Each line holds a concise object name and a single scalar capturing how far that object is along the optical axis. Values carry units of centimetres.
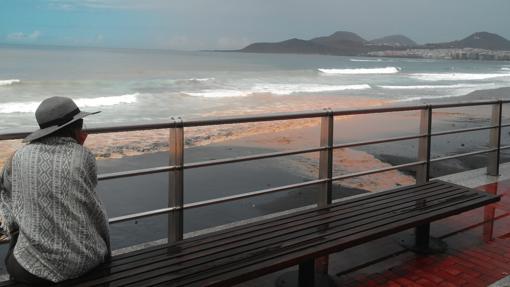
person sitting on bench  255
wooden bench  295
